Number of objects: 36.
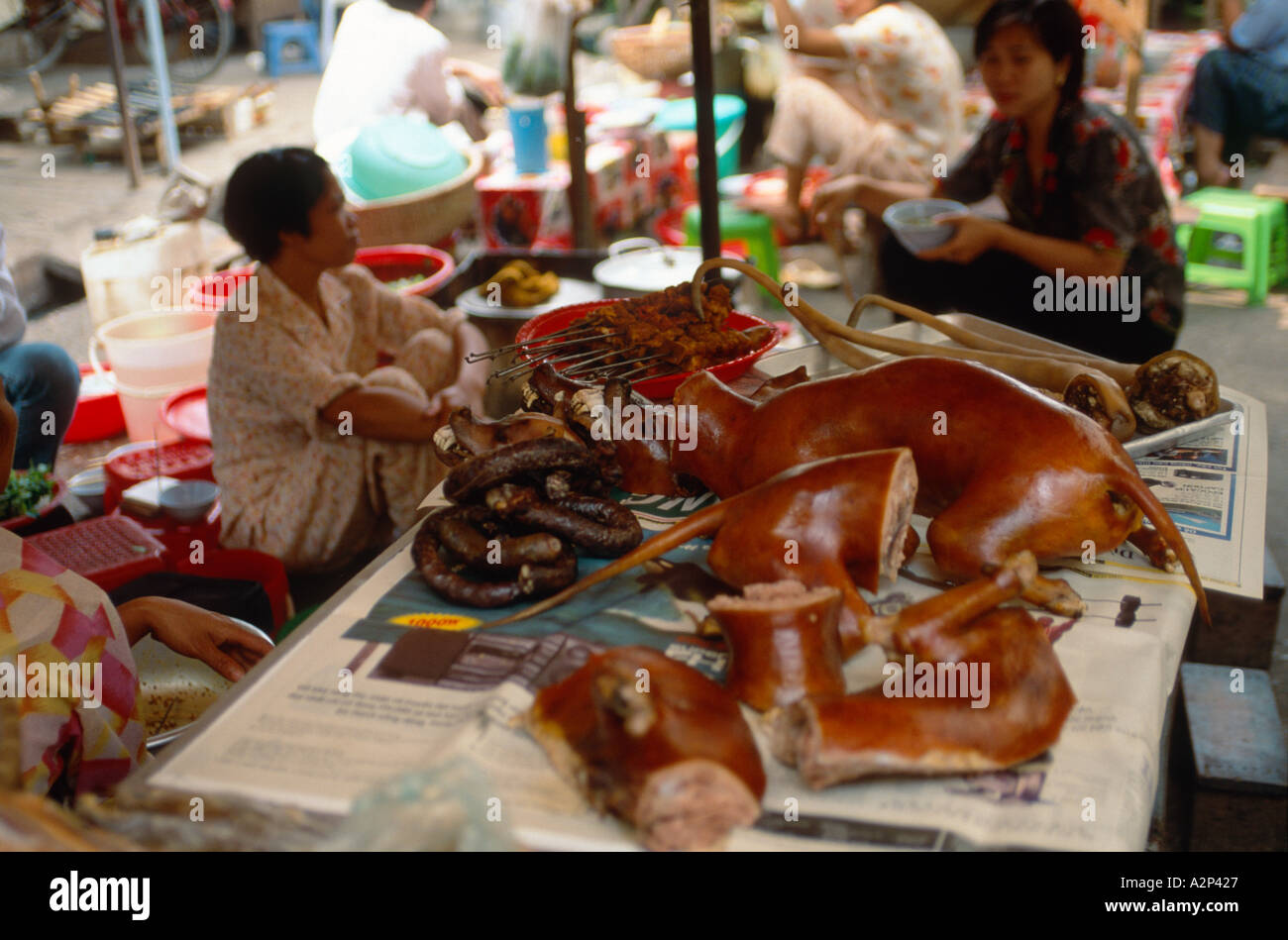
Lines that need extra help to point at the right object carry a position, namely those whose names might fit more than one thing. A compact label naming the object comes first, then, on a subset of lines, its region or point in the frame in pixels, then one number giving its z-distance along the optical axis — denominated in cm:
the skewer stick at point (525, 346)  182
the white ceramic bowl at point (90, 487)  361
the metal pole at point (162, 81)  508
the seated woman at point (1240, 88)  666
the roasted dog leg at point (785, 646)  109
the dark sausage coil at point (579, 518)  140
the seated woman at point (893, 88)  455
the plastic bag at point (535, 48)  514
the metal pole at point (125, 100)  560
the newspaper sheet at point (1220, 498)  145
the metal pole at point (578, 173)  413
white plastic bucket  386
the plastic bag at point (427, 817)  83
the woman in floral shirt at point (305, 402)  287
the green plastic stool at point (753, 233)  507
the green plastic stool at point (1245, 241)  526
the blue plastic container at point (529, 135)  527
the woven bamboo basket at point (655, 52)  714
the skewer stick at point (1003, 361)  157
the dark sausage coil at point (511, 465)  141
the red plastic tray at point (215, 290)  418
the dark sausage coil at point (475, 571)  135
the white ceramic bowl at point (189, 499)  320
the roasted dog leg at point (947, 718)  100
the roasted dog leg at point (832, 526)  119
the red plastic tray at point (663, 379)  186
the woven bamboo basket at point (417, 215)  461
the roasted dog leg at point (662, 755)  93
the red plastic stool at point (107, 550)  266
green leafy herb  298
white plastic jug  465
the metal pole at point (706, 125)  240
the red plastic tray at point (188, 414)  360
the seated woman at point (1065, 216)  287
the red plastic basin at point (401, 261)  443
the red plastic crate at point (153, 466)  341
